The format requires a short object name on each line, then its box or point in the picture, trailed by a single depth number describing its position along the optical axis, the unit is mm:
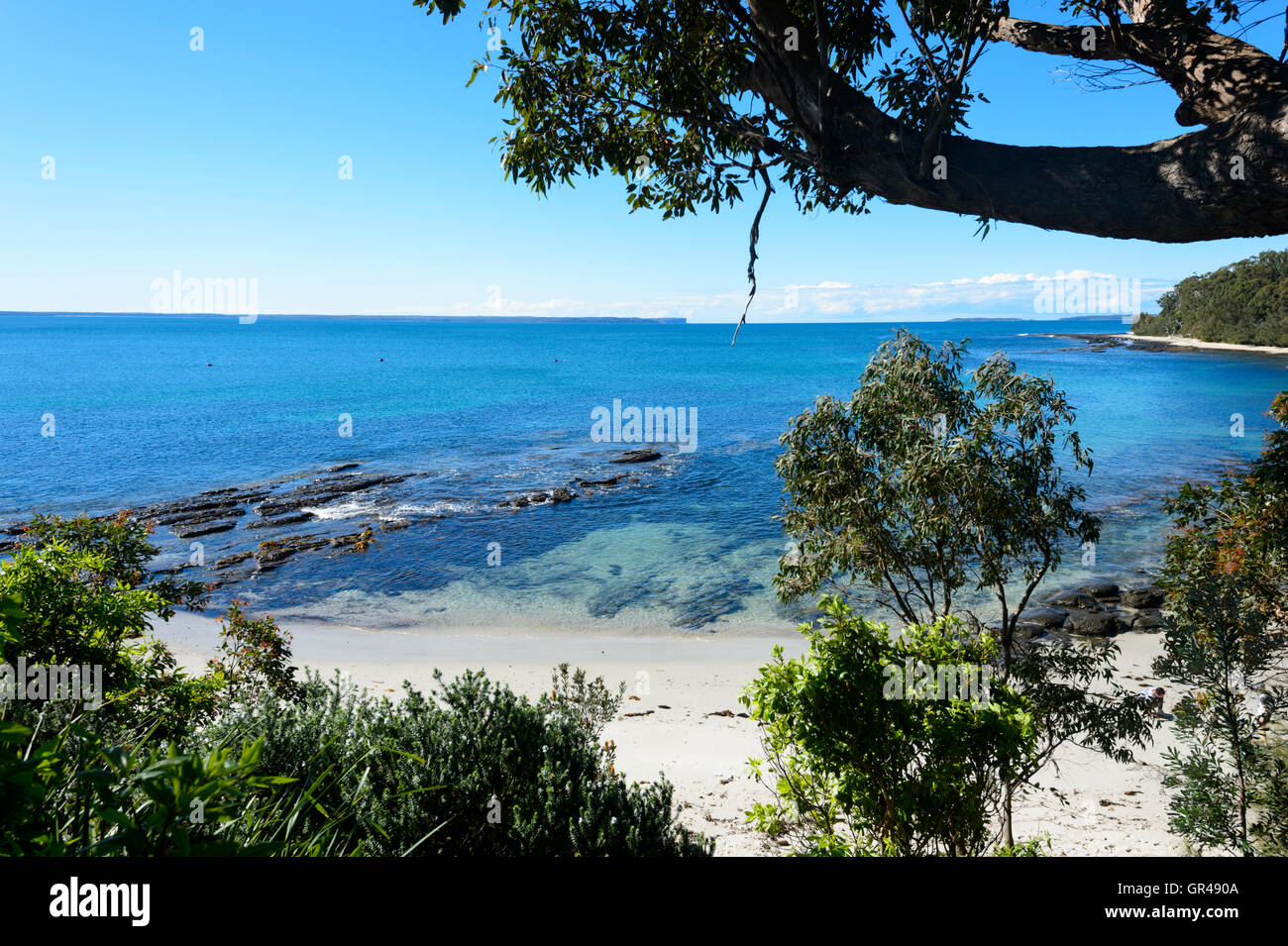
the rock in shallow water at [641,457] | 45594
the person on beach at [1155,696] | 9366
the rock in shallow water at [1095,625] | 20016
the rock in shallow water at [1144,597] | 21550
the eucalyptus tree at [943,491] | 9156
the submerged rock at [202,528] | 30545
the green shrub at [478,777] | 5184
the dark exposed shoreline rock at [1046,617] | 20531
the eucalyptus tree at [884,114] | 3721
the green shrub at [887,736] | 5035
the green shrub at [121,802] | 1661
